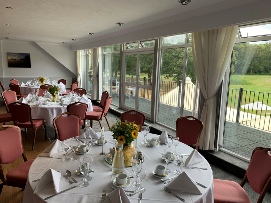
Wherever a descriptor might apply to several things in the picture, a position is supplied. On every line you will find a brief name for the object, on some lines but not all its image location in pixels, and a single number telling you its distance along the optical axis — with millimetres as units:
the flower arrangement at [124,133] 2008
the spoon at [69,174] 1859
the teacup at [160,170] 1937
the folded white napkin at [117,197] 1488
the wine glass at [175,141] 2688
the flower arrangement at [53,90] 5332
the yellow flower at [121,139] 2000
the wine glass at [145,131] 2836
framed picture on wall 10812
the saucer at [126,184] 1760
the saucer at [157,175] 1919
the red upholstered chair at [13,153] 2320
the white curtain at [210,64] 3736
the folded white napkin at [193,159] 2192
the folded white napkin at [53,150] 2303
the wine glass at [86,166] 1869
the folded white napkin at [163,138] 2811
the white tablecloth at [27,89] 8216
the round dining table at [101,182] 1629
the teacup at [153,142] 2714
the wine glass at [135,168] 1775
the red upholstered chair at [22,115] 4266
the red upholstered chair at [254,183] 1981
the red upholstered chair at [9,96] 5520
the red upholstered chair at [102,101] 5943
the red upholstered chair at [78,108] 4609
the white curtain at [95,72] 9312
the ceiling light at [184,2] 3135
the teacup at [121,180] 1764
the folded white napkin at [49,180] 1693
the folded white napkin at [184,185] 1715
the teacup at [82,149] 2367
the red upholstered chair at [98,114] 5406
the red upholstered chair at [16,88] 8008
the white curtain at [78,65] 11766
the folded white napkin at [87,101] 5682
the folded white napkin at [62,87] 8320
